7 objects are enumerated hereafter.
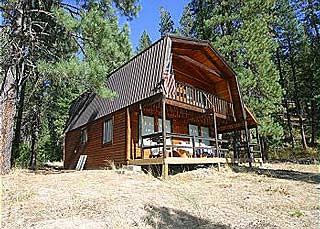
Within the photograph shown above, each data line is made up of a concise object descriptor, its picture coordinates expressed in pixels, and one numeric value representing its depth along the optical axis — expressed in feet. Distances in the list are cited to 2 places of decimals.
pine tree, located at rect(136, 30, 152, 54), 137.41
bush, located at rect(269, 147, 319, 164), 82.23
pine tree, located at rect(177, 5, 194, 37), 120.08
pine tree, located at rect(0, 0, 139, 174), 33.27
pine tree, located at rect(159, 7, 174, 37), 120.47
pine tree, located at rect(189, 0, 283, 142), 64.08
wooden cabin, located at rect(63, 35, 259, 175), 38.70
